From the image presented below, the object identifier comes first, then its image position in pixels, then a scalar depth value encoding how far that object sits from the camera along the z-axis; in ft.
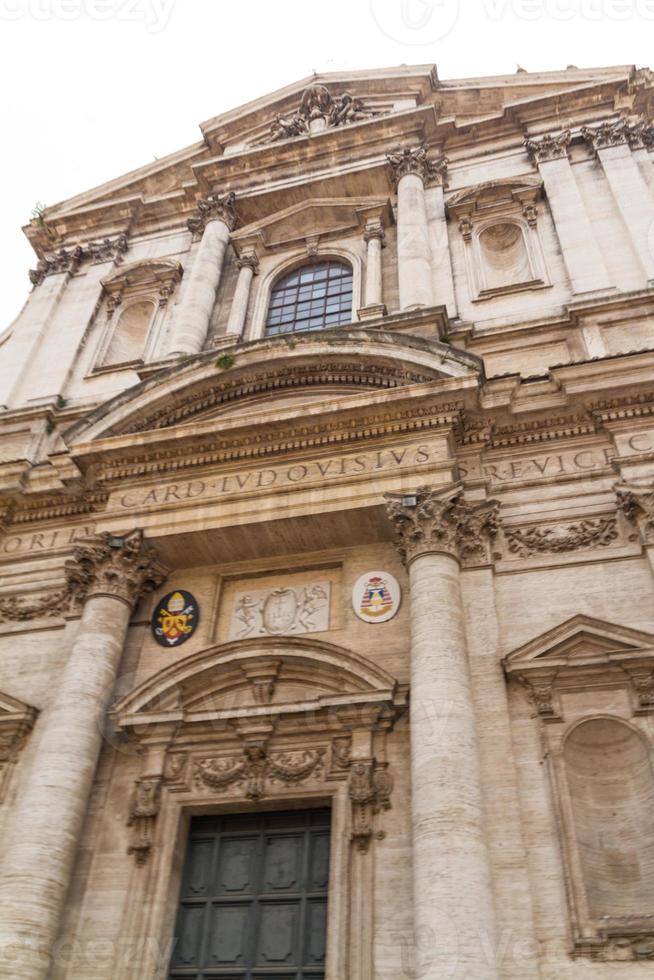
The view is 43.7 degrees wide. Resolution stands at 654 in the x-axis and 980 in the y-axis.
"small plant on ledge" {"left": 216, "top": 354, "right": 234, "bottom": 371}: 40.04
